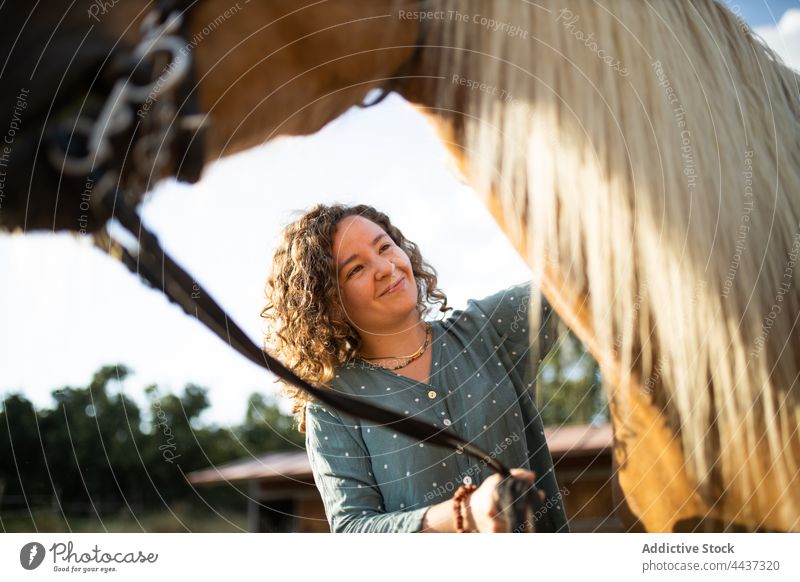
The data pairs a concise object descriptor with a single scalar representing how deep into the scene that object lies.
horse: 0.63
